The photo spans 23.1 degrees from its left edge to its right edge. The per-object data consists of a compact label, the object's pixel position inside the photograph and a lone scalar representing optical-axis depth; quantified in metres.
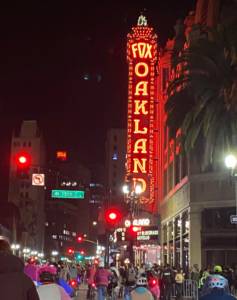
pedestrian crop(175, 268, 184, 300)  29.11
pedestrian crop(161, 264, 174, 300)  29.43
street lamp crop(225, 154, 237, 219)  22.22
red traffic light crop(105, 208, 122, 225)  21.94
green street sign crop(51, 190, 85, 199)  28.25
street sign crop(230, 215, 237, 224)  22.67
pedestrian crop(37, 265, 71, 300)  7.70
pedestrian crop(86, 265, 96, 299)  29.92
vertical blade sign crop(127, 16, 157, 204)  50.00
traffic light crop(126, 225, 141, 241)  24.91
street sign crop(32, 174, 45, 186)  25.39
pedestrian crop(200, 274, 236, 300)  6.66
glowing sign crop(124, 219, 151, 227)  51.42
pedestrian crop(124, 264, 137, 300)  23.34
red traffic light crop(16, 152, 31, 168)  21.45
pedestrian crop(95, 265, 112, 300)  24.44
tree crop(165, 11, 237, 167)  22.83
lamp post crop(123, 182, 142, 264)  26.05
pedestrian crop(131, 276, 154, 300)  10.79
